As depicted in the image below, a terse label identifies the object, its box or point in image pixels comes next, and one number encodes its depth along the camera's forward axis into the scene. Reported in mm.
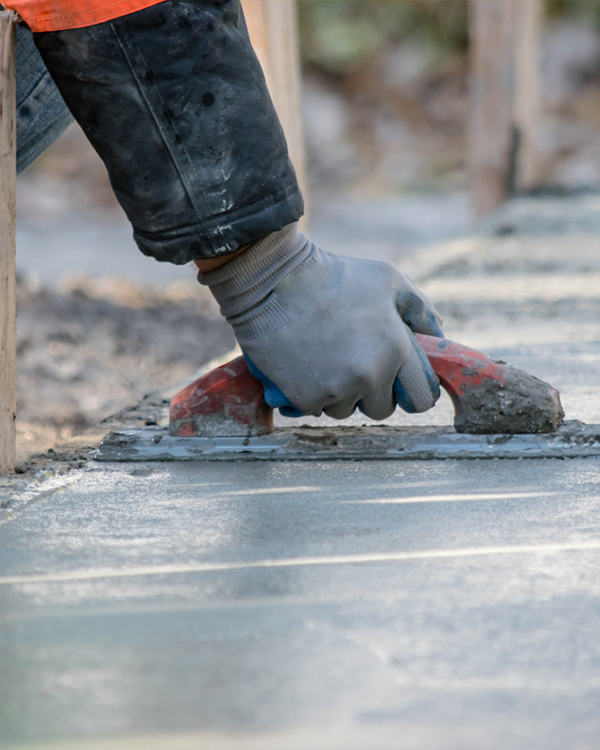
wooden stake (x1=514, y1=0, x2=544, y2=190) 11344
